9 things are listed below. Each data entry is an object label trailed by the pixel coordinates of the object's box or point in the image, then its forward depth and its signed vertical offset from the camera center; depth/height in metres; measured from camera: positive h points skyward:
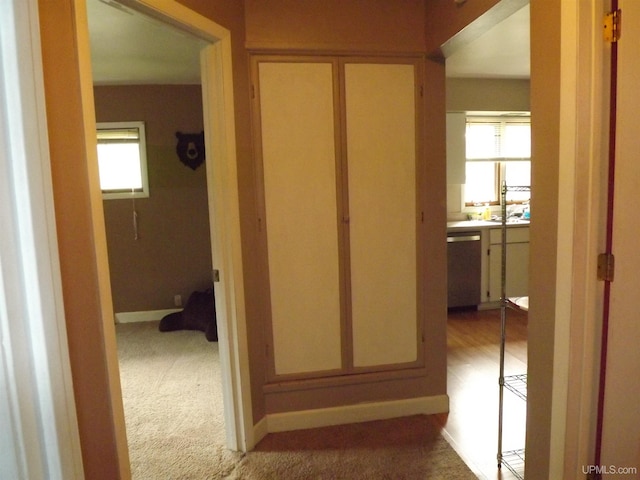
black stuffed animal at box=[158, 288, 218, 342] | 4.27 -1.16
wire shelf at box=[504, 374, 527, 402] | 2.16 -1.06
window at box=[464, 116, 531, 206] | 5.14 +0.39
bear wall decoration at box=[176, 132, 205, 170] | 4.58 +0.54
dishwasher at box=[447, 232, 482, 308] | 4.56 -0.82
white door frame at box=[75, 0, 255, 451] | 2.09 -0.13
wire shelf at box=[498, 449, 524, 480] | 2.09 -1.35
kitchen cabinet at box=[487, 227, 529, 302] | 4.64 -0.78
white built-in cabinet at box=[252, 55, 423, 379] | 2.37 -0.09
